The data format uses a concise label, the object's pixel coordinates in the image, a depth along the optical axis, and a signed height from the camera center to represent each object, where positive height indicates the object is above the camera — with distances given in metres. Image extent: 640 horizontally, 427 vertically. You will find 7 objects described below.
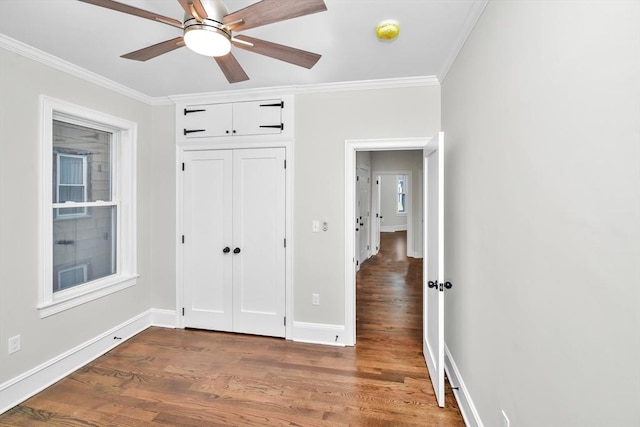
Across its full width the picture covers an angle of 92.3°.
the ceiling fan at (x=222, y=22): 1.33 +0.89
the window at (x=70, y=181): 2.69 +0.28
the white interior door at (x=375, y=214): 7.66 -0.04
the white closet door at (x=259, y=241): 3.31 -0.32
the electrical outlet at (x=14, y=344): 2.25 -0.98
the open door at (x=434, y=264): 2.18 -0.40
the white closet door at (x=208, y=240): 3.43 -0.31
